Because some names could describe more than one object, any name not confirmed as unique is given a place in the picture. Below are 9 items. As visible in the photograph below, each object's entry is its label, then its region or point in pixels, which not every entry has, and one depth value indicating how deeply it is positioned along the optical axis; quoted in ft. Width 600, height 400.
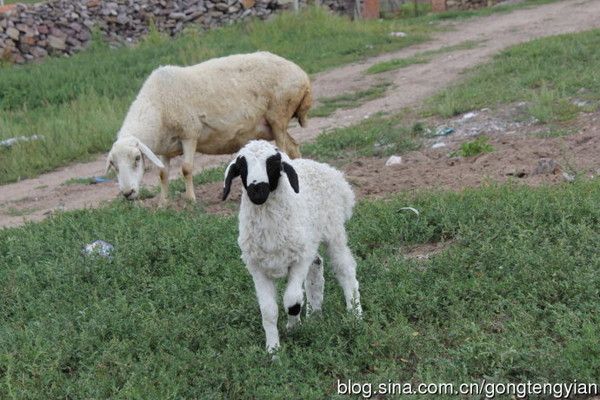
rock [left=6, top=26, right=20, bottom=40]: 66.23
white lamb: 16.92
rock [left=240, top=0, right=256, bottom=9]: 74.13
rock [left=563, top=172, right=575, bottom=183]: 26.57
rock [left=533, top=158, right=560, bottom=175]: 27.84
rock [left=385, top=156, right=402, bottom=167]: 33.06
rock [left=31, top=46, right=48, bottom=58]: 67.00
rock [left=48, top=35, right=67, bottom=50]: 67.72
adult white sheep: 31.27
